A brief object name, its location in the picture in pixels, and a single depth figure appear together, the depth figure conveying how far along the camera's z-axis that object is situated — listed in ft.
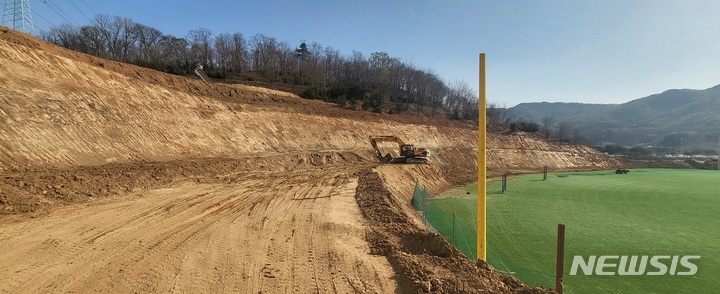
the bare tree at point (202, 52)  198.08
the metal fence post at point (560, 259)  15.53
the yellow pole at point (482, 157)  15.08
